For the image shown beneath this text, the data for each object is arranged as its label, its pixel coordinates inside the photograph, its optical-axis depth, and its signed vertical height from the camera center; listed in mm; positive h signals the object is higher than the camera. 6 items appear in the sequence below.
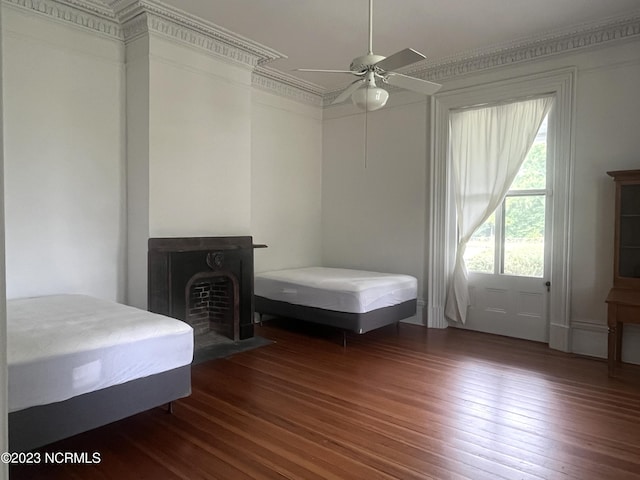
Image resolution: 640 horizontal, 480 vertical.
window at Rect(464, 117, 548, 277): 4570 +84
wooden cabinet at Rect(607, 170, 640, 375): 3719 -75
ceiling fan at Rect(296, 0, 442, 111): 2695 +1068
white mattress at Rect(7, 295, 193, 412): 2154 -648
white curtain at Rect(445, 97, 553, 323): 4562 +853
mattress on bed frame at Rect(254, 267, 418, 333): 4379 -692
